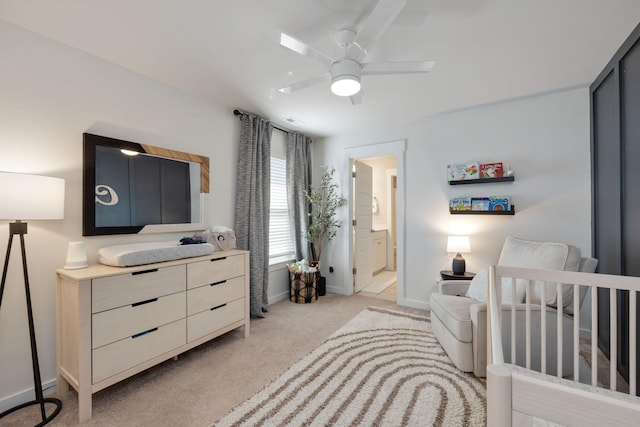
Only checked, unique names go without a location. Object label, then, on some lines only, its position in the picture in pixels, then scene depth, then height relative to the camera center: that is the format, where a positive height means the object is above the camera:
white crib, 0.56 -0.41
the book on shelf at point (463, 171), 3.06 +0.48
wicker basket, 3.69 -0.96
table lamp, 2.99 -0.37
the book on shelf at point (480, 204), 2.99 +0.11
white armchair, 1.90 -0.76
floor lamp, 1.48 +0.05
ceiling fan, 1.54 +0.94
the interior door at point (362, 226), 4.21 -0.18
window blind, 3.76 -0.06
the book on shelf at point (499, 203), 2.89 +0.11
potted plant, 4.03 +0.02
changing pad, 1.90 -0.28
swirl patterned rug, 1.60 -1.17
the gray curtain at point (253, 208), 3.15 +0.08
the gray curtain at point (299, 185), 3.88 +0.42
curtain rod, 3.14 +1.16
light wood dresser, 1.65 -0.71
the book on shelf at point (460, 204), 3.11 +0.11
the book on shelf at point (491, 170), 2.94 +0.47
